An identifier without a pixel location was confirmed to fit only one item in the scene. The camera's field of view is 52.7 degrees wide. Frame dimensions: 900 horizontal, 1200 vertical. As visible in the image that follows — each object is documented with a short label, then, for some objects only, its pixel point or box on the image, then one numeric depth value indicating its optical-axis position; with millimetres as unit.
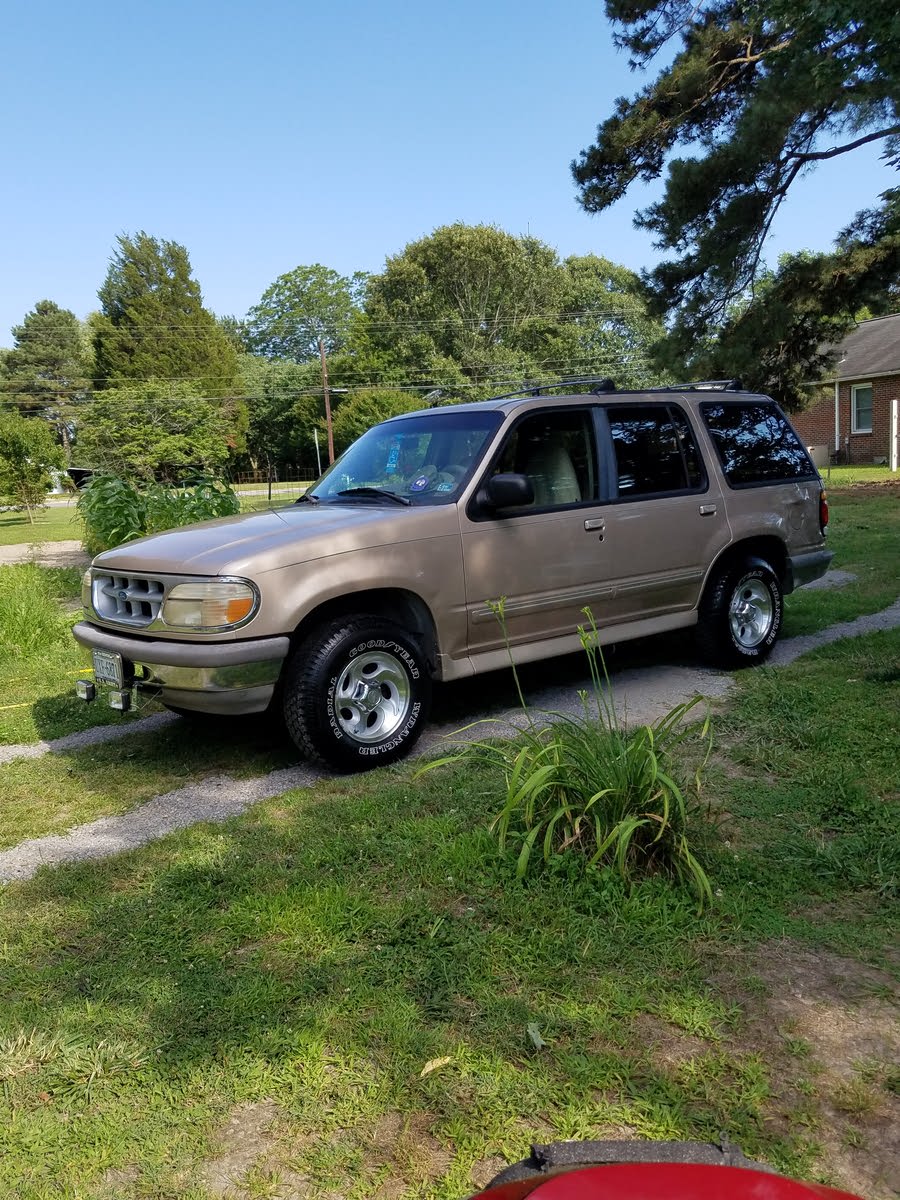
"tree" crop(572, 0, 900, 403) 13828
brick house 28453
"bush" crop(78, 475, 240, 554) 10820
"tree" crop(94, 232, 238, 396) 55438
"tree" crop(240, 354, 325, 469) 60219
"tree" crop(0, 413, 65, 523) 24969
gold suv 4434
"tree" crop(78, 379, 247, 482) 33656
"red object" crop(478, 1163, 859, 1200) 1104
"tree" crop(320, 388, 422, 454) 49750
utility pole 48225
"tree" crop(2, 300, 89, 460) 68688
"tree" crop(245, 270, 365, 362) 75562
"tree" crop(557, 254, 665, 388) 61656
